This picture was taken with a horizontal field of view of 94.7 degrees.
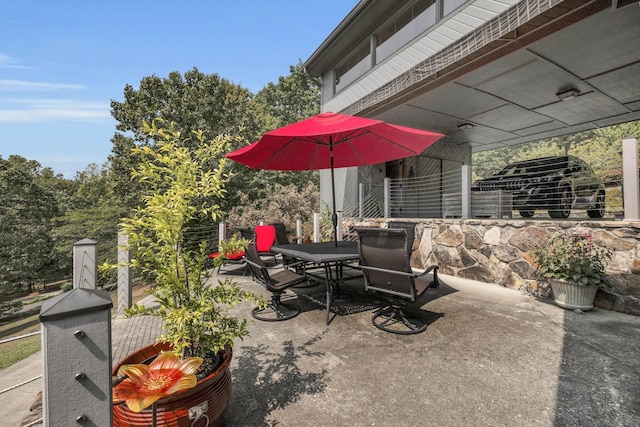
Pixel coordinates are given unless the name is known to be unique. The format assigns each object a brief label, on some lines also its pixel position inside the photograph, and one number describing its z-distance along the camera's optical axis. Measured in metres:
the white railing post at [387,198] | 7.08
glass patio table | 3.41
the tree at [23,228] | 20.81
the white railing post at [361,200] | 7.71
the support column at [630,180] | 3.43
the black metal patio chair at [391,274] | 2.91
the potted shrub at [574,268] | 3.60
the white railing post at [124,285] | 3.69
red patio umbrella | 3.39
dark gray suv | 5.95
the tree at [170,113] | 16.00
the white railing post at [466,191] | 5.48
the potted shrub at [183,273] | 1.58
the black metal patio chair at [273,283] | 3.35
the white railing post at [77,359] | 1.01
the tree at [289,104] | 18.23
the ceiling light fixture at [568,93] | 5.74
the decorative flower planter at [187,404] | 1.39
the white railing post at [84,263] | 2.56
